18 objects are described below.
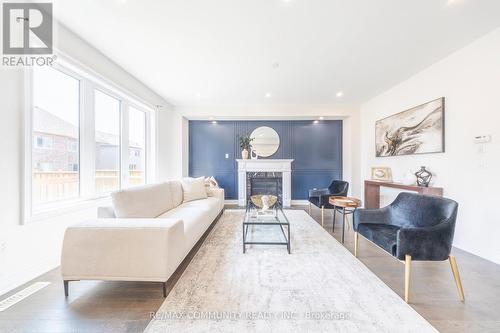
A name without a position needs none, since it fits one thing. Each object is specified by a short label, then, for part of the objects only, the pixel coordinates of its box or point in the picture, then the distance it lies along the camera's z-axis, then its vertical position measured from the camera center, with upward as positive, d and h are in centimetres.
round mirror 556 +67
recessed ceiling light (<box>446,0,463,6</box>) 190 +156
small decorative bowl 325 -60
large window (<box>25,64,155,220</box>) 216 +35
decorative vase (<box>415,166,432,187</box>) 311 -18
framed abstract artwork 303 +60
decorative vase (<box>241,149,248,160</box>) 524 +29
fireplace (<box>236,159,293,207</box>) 532 -35
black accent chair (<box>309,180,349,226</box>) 388 -60
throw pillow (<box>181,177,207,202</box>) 364 -45
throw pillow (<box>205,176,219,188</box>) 433 -40
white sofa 165 -71
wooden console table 410 -59
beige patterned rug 139 -109
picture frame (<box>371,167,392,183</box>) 409 -18
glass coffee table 255 -75
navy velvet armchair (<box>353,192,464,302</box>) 168 -62
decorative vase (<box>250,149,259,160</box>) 548 +30
